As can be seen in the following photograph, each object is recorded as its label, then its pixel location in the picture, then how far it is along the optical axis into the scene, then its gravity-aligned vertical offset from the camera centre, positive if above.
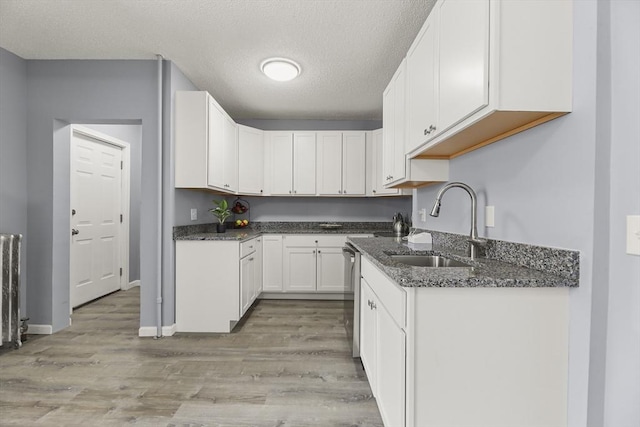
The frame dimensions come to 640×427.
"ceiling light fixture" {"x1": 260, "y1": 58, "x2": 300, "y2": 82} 2.78 +1.28
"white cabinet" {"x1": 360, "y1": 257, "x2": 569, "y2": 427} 1.09 -0.51
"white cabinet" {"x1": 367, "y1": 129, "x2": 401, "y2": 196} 4.11 +0.62
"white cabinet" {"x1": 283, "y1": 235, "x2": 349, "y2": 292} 3.96 -0.68
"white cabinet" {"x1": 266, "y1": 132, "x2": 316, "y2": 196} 4.24 +0.63
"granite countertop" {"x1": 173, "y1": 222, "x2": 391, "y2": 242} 2.94 -0.26
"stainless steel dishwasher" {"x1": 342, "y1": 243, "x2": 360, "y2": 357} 2.22 -0.66
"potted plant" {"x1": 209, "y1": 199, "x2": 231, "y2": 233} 3.39 -0.06
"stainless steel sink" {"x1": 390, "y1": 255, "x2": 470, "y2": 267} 1.85 -0.29
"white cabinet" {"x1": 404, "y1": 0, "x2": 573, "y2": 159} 1.09 +0.54
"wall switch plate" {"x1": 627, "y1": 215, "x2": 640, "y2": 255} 0.93 -0.06
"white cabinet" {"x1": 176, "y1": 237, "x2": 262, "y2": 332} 2.88 -0.72
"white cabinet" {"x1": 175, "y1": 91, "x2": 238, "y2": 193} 2.90 +0.64
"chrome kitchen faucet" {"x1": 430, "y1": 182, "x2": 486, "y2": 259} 1.60 -0.02
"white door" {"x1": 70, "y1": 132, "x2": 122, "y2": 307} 3.56 -0.13
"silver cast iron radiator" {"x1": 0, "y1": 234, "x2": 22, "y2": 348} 2.34 -0.61
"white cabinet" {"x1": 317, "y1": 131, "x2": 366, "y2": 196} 4.21 +0.66
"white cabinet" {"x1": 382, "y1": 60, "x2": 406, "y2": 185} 2.13 +0.62
